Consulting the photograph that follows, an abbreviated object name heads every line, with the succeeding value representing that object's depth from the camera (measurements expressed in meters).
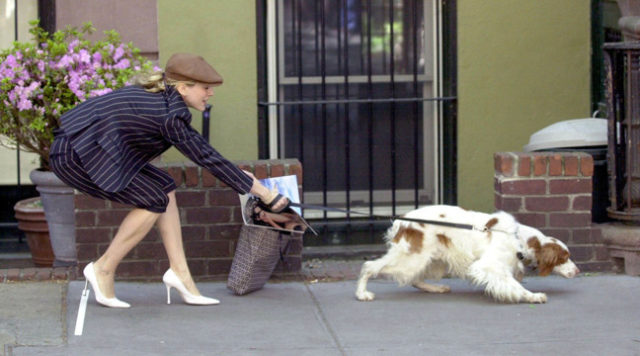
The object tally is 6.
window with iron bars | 16.20
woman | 11.25
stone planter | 14.12
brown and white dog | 12.14
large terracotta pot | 14.62
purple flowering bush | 13.84
